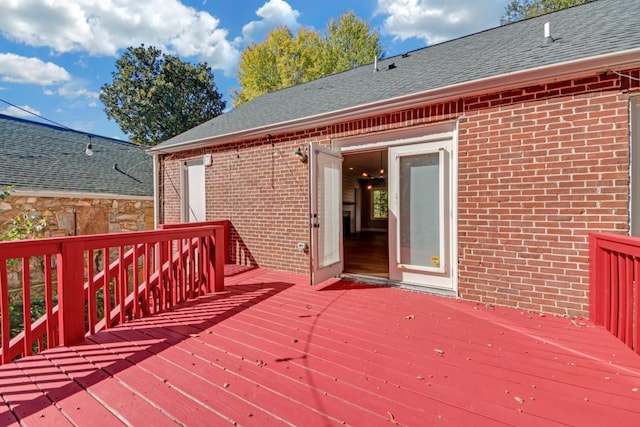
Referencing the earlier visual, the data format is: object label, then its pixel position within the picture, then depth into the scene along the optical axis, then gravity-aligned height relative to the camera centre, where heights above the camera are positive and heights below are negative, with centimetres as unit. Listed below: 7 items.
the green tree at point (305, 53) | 1912 +1022
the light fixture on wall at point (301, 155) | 508 +92
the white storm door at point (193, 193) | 686 +38
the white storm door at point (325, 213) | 411 -9
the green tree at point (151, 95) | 1789 +704
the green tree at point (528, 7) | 1489 +1094
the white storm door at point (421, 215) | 395 -12
